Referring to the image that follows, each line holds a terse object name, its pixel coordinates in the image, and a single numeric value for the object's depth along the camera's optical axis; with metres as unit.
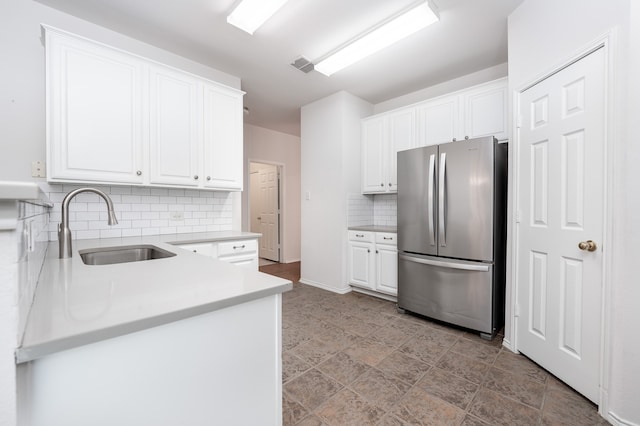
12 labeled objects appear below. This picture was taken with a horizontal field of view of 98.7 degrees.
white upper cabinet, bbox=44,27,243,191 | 1.94
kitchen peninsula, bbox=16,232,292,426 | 0.53
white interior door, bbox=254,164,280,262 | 5.67
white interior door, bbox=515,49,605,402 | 1.56
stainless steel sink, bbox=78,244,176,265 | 1.77
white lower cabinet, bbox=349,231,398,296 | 3.21
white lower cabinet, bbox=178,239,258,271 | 2.34
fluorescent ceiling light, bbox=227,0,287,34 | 2.00
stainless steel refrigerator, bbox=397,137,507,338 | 2.34
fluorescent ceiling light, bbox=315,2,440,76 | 2.12
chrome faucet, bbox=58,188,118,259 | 1.31
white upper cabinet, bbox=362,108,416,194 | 3.36
